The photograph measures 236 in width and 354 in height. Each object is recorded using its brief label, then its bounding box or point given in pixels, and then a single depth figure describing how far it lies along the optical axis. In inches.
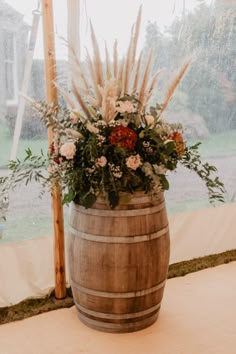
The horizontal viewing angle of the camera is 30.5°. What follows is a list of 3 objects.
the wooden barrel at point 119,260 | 81.6
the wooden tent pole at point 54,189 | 89.6
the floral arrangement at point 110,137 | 78.5
